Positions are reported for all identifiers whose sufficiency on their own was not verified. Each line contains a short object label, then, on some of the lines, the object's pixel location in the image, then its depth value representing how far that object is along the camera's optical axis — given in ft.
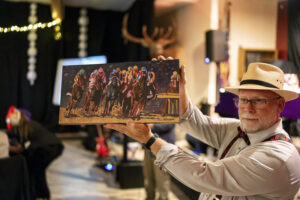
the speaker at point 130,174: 12.73
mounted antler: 19.74
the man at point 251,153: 3.38
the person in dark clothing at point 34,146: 10.76
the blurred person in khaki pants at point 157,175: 9.99
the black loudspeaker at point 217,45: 14.26
